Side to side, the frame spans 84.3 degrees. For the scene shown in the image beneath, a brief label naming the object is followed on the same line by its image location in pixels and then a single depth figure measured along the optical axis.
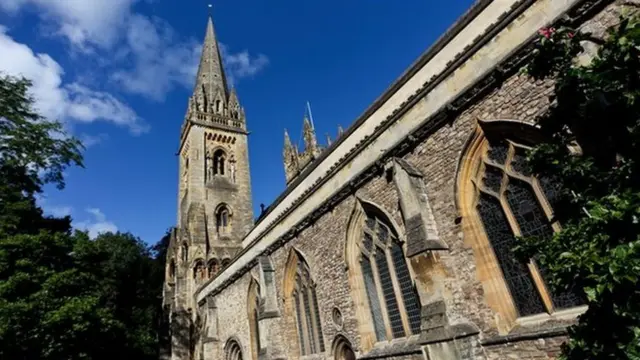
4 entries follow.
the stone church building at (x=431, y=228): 5.78
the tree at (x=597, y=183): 2.86
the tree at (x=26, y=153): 14.76
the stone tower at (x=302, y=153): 29.25
